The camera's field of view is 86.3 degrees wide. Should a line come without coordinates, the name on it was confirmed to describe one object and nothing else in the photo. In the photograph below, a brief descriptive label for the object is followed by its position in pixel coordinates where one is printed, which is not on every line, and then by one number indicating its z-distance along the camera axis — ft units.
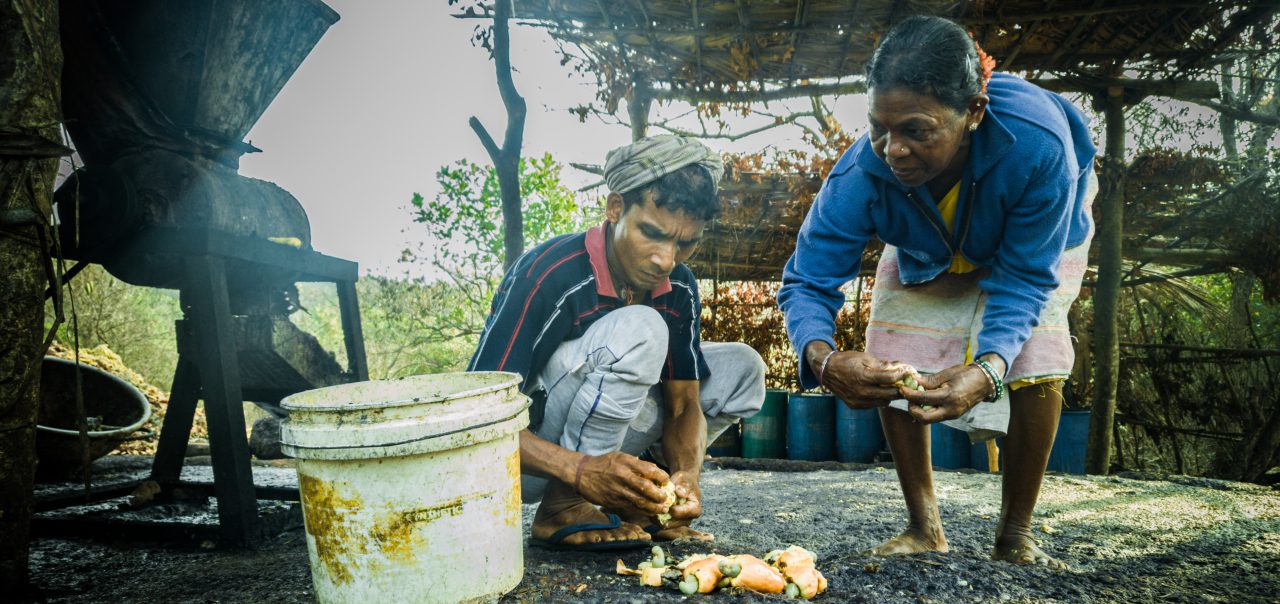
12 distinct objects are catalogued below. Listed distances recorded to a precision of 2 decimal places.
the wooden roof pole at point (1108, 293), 15.30
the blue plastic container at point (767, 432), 18.30
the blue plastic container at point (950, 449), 16.20
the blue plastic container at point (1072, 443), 15.17
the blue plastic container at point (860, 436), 17.42
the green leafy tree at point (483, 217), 26.40
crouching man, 6.42
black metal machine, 7.95
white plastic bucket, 4.67
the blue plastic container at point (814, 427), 17.88
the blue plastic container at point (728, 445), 18.72
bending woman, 5.74
